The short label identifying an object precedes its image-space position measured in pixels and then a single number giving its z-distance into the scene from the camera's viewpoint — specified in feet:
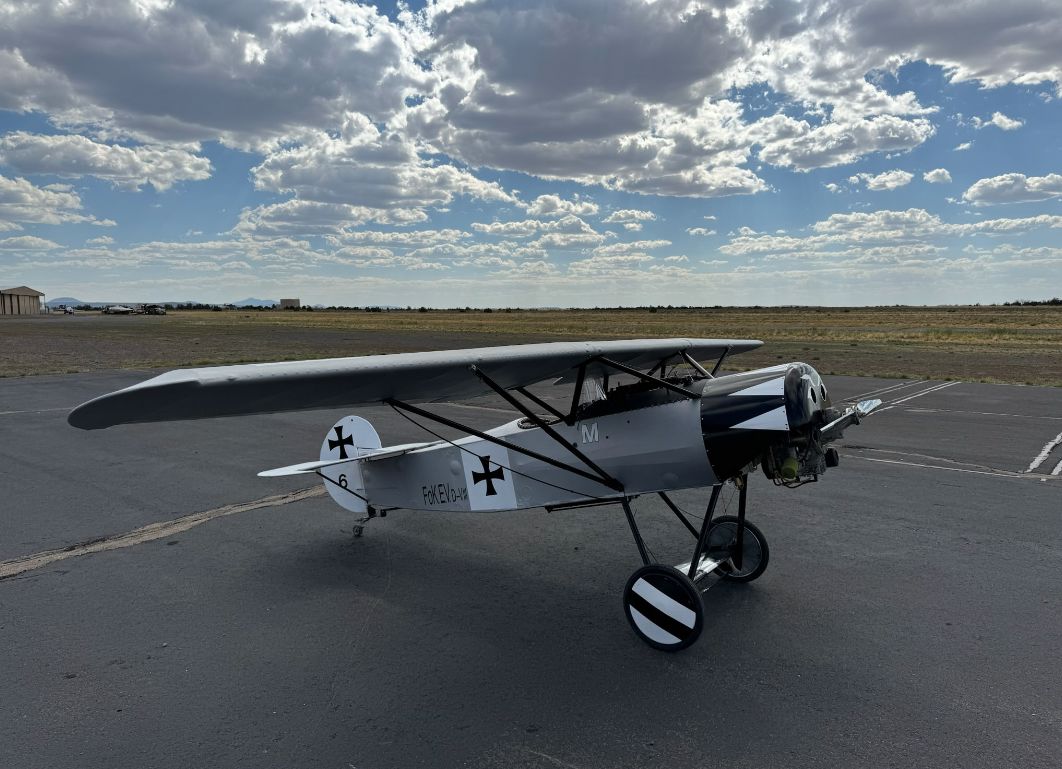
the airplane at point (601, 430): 13.46
